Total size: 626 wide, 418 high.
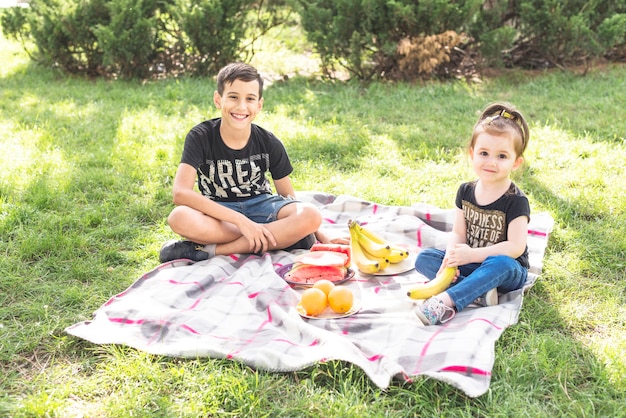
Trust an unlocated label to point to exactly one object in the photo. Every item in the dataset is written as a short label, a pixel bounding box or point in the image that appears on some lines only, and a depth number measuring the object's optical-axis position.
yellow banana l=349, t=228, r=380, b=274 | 3.81
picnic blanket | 2.76
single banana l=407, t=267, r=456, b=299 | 3.36
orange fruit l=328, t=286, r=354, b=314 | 3.28
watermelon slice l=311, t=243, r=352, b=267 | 3.96
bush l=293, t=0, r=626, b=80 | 7.94
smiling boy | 3.90
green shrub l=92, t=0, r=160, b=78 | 8.21
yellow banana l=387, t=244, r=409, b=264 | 3.89
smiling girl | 3.22
